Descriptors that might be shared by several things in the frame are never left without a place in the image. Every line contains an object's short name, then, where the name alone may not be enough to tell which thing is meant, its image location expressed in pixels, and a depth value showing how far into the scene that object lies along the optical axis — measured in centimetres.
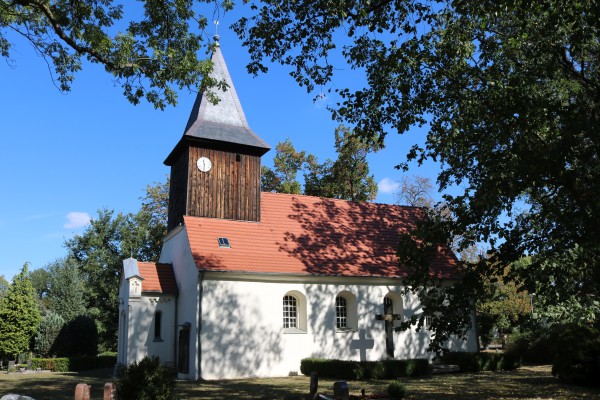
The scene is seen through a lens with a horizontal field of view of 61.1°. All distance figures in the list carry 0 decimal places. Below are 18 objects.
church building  2086
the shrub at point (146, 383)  1008
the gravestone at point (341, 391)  983
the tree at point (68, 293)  3978
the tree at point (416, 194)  4256
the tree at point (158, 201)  4156
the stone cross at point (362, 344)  1988
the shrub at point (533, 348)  2444
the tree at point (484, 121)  1080
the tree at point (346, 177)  3659
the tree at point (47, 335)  3269
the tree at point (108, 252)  4169
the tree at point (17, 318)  3241
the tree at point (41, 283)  5866
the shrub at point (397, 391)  1252
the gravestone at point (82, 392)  985
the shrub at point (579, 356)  1504
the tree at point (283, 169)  3972
